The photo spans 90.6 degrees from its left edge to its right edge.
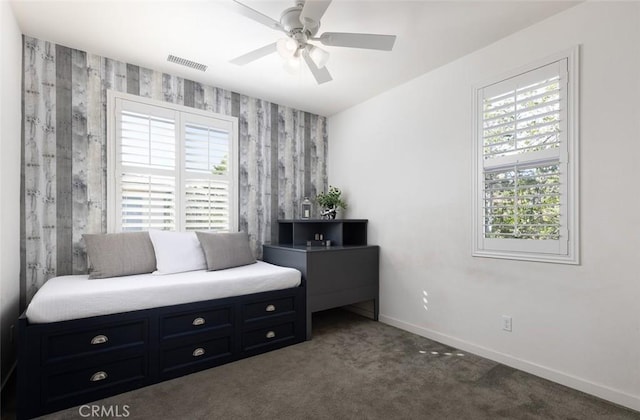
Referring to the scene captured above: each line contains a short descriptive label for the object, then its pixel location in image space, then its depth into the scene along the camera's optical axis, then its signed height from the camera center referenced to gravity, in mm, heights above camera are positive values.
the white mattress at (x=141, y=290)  1925 -591
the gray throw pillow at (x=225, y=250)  2924 -408
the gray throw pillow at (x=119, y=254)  2529 -393
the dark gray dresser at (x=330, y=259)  3084 -529
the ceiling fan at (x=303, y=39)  1865 +1090
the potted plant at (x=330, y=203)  3941 +63
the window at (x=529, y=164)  2174 +337
